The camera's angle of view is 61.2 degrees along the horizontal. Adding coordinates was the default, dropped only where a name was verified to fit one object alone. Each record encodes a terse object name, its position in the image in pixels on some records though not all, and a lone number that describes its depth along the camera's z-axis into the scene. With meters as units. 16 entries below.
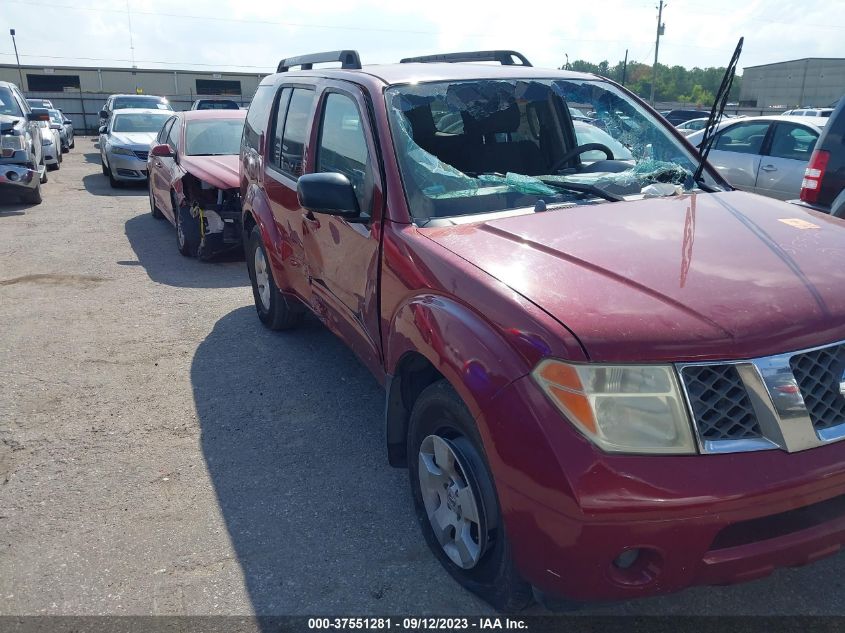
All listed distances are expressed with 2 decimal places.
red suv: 2.00
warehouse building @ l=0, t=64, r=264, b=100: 44.22
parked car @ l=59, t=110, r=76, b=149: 23.22
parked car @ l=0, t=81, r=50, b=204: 11.25
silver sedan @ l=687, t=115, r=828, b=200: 8.47
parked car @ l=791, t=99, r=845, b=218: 5.66
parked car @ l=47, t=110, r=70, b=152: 20.71
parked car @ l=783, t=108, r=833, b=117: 20.75
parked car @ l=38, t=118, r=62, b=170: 16.55
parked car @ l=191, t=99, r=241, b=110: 23.24
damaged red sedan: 7.84
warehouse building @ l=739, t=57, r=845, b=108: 59.14
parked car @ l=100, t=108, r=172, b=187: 14.16
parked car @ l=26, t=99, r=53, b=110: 24.67
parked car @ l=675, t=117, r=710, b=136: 21.04
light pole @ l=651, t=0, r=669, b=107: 50.16
